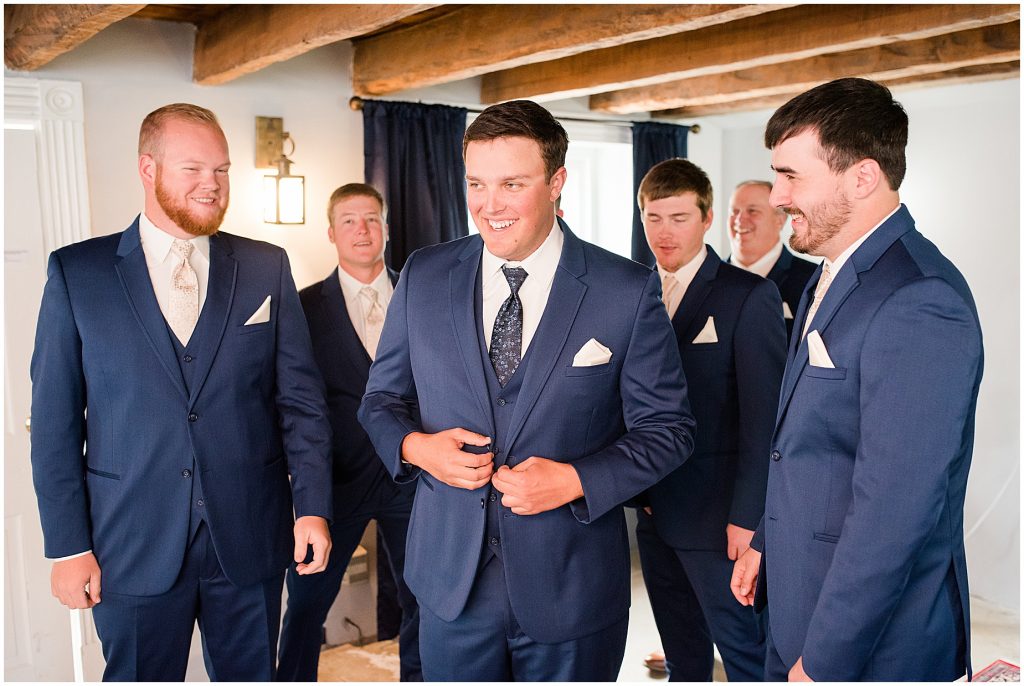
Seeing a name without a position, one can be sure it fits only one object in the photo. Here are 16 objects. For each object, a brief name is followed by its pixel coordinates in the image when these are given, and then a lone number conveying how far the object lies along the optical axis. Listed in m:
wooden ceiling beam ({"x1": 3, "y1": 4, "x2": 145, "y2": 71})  2.59
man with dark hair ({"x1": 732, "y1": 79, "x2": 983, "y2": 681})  1.53
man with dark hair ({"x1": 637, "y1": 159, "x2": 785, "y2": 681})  2.62
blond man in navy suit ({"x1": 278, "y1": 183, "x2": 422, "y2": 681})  3.16
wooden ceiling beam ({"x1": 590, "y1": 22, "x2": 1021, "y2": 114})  3.55
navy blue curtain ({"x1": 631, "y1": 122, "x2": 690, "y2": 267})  5.57
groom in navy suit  1.90
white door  3.52
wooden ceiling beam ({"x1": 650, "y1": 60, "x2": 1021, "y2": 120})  4.24
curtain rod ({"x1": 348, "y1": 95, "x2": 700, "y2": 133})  4.36
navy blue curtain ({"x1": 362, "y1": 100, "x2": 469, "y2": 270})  4.41
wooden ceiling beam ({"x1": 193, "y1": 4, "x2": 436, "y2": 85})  2.87
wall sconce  4.09
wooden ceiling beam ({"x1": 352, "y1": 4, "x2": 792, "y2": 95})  2.78
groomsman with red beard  2.17
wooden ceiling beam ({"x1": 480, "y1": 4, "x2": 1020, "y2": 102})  2.89
